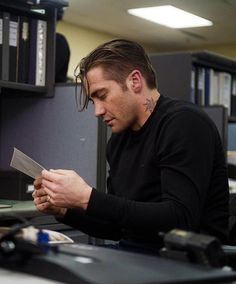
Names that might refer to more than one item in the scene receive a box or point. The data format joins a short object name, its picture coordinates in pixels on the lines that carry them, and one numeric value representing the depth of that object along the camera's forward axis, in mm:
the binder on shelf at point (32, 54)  2480
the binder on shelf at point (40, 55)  2490
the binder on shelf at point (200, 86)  3480
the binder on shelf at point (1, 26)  2367
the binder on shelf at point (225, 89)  3719
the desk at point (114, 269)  729
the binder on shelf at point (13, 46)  2406
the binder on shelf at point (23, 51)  2441
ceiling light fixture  6369
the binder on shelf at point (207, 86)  3564
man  1358
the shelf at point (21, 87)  2354
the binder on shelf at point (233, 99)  3896
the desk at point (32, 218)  1967
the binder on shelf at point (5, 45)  2373
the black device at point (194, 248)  848
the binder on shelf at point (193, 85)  3346
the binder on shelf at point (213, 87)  3604
